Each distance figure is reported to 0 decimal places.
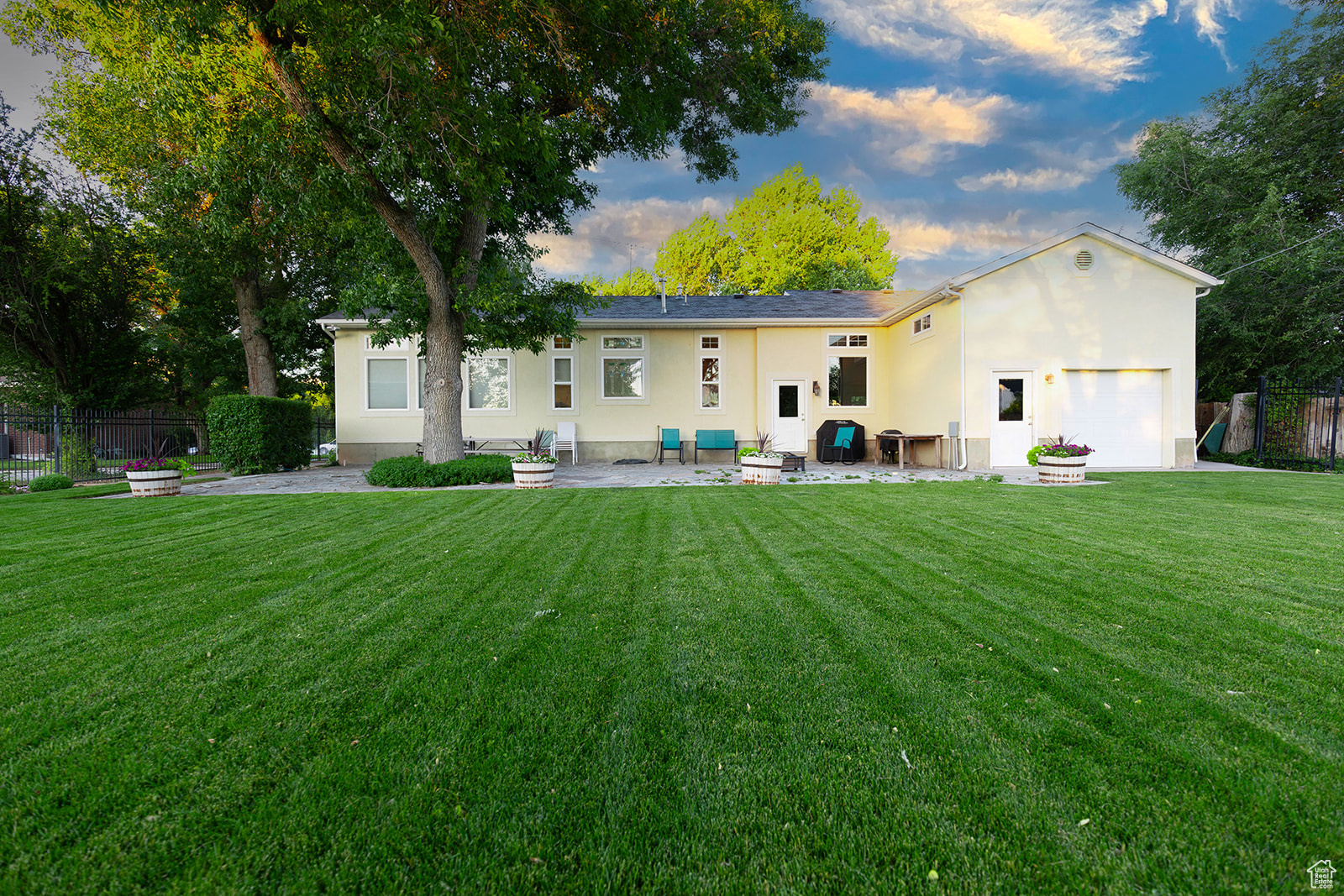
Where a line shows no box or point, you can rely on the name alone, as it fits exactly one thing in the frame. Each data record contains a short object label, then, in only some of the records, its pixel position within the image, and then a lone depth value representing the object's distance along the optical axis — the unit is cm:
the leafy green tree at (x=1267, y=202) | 1166
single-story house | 1084
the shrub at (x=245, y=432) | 1069
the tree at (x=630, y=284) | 2914
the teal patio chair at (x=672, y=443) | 1356
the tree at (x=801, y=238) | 2514
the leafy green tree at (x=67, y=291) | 1397
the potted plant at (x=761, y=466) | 839
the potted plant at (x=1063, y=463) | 804
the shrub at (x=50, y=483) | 817
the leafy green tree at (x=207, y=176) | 778
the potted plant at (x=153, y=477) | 735
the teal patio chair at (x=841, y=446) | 1290
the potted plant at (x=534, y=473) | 832
